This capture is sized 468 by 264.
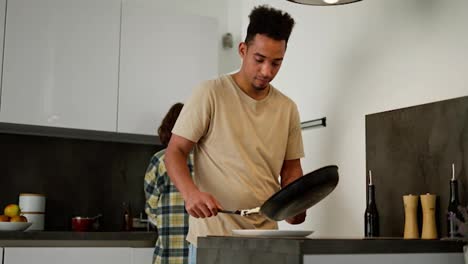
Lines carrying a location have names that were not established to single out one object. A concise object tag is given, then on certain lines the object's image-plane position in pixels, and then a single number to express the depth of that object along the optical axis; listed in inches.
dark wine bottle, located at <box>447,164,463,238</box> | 77.2
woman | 112.0
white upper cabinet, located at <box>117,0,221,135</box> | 136.6
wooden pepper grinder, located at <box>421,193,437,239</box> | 81.2
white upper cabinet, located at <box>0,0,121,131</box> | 125.9
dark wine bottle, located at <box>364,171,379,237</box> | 91.1
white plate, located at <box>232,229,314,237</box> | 62.5
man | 79.7
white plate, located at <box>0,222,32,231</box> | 116.9
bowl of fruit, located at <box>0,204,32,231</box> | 117.3
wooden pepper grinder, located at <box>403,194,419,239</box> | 83.9
